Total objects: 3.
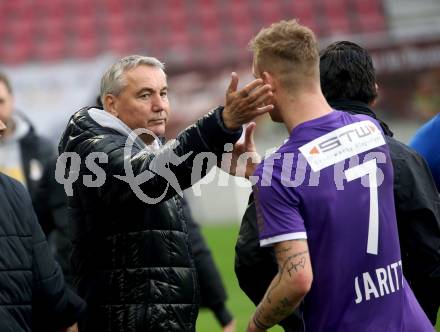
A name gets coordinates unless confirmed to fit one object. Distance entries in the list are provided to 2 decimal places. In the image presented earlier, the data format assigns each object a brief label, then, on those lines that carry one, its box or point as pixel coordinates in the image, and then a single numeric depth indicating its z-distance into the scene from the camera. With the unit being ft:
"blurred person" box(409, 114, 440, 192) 25.93
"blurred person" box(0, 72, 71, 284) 35.86
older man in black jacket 21.85
